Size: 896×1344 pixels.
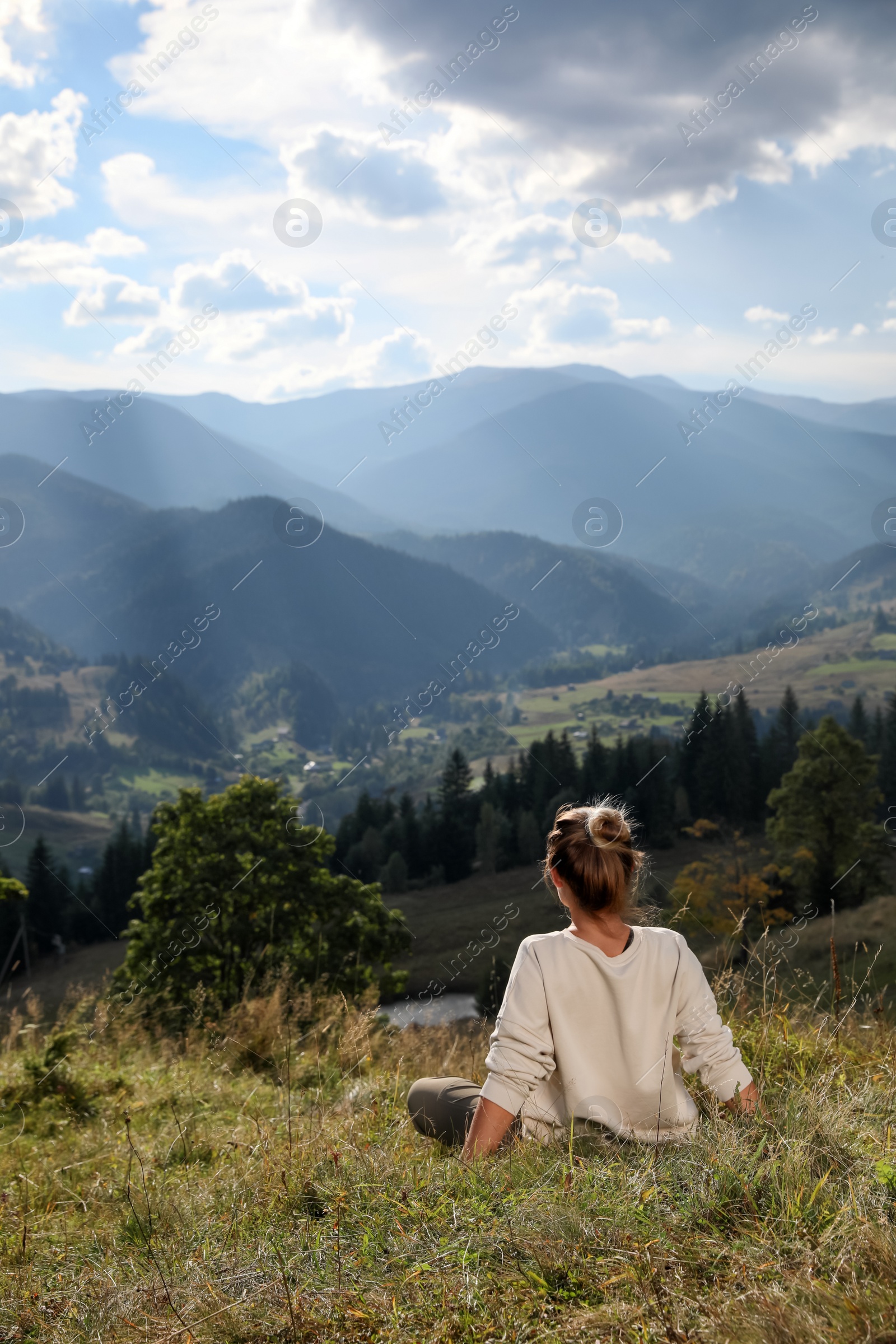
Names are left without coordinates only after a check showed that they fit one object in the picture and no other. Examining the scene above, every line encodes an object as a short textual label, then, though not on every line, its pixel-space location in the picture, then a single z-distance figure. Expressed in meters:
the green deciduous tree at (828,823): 39.28
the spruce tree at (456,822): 69.81
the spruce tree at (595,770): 69.25
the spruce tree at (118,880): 65.56
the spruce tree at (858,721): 68.75
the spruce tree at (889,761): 60.06
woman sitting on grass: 3.12
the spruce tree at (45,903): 63.78
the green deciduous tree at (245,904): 20.44
